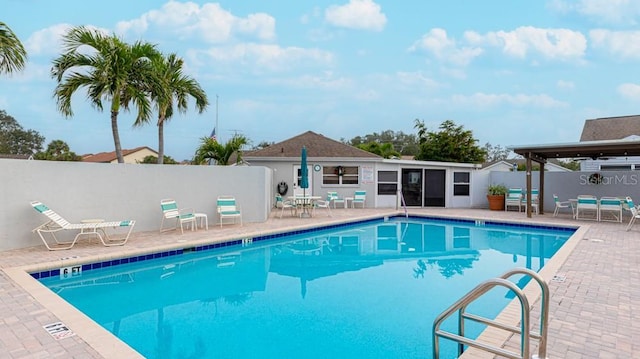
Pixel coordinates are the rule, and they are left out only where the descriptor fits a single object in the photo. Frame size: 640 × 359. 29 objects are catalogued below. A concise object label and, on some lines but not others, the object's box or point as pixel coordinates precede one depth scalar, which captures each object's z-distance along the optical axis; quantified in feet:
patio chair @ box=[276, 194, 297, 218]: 41.62
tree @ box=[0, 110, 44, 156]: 133.18
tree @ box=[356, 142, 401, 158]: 75.51
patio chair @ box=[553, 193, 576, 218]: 42.70
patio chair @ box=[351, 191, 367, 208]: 50.37
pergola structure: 36.29
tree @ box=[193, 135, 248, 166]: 58.54
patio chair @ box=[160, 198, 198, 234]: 29.11
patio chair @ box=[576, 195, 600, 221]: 38.99
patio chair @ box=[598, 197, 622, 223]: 37.42
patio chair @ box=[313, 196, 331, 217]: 46.58
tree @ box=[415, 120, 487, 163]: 84.38
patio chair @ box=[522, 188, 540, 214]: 46.65
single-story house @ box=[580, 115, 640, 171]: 63.63
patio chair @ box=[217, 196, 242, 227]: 32.93
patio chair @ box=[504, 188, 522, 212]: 47.36
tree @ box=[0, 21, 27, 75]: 22.75
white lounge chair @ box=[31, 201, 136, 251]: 22.66
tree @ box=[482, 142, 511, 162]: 194.56
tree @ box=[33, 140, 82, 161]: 114.50
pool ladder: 7.90
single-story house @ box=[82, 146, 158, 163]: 136.46
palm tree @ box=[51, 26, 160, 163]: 30.14
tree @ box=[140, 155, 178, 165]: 105.11
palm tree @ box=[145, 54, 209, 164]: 35.60
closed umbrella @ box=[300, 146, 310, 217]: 40.93
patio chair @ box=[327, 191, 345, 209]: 49.83
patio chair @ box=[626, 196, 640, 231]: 32.33
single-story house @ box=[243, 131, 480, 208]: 50.42
